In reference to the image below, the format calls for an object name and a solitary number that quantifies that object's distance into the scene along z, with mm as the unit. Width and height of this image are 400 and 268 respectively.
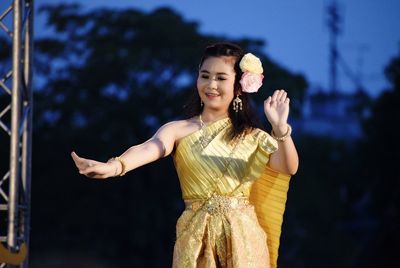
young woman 7133
